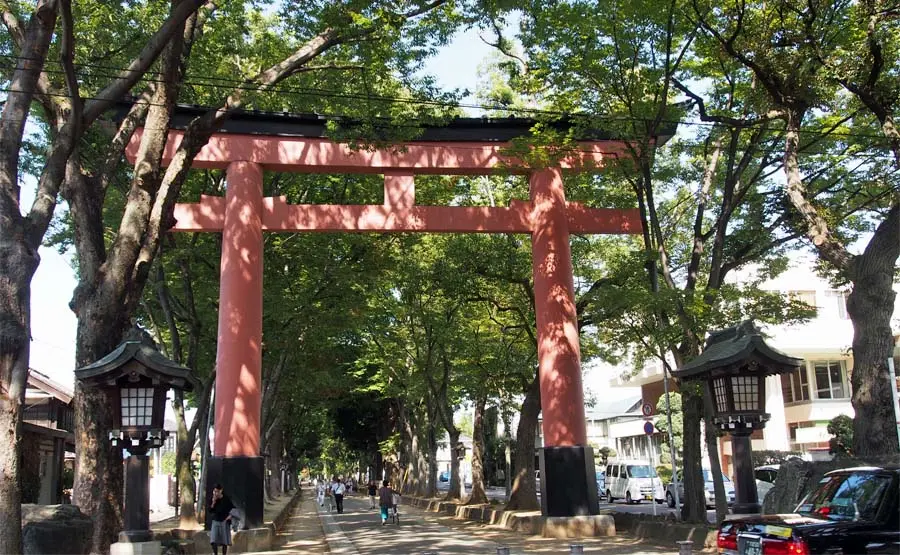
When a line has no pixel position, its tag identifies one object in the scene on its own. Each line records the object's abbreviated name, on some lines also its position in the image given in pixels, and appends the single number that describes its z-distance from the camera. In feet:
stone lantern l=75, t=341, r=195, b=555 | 32.76
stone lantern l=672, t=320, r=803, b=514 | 34.12
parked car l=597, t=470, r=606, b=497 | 118.42
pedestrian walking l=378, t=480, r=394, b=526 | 76.59
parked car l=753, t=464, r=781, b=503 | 77.20
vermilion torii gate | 54.39
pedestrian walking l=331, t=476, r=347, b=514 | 108.17
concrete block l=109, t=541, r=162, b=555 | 31.83
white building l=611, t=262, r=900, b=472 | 114.83
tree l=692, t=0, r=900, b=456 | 37.19
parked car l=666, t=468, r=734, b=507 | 85.51
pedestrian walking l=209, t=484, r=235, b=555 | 44.78
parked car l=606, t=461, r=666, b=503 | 106.22
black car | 22.72
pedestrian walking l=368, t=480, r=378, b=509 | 110.08
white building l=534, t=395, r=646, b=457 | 173.78
